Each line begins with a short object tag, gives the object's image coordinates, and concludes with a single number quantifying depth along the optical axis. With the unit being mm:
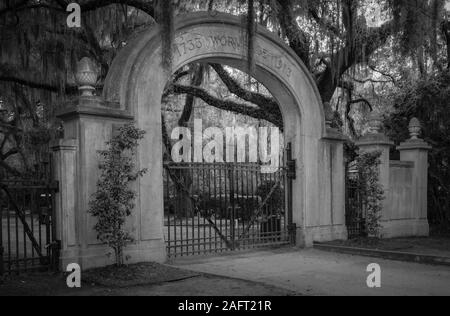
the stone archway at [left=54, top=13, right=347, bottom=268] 8922
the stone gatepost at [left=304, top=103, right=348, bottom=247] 12203
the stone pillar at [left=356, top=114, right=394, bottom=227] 13242
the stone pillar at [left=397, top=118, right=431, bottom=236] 14109
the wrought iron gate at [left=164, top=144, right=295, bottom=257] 10727
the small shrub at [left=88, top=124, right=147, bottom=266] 8477
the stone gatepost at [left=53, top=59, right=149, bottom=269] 8836
